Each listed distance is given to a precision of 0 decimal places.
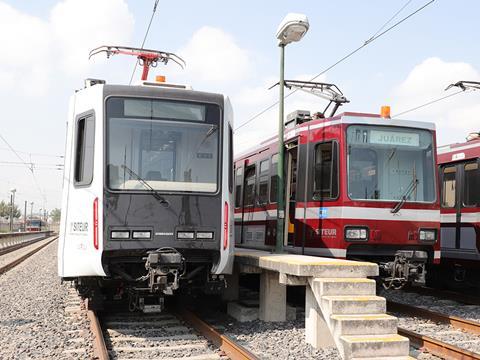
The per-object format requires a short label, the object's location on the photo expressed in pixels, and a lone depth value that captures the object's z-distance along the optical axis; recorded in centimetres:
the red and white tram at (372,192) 955
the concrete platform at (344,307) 597
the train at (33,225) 8958
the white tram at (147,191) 739
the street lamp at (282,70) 995
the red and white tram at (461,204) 1198
